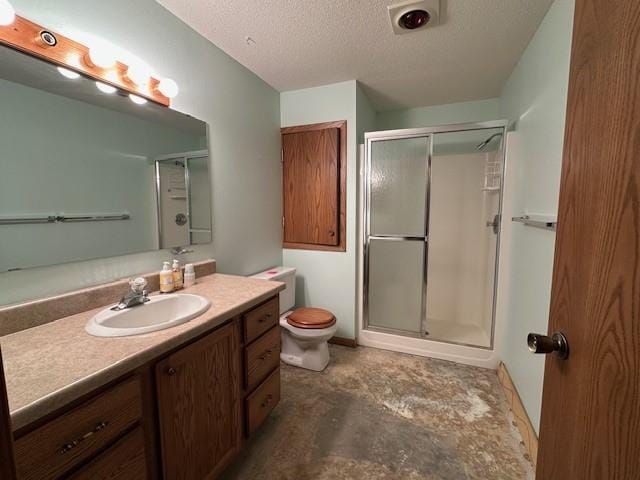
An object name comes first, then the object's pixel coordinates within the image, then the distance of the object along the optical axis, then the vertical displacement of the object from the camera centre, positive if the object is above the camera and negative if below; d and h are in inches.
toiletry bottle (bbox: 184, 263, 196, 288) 59.3 -13.1
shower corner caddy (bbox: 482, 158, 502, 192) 90.6 +13.9
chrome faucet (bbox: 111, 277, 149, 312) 45.5 -13.9
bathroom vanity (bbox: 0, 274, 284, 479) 25.2 -20.8
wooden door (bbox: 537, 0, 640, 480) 16.3 -3.1
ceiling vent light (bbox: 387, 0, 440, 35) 55.6 +41.9
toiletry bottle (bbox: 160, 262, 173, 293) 54.2 -12.9
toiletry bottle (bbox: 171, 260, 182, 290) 55.8 -12.4
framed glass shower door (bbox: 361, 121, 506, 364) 94.5 -6.3
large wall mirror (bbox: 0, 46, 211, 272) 37.4 +7.4
